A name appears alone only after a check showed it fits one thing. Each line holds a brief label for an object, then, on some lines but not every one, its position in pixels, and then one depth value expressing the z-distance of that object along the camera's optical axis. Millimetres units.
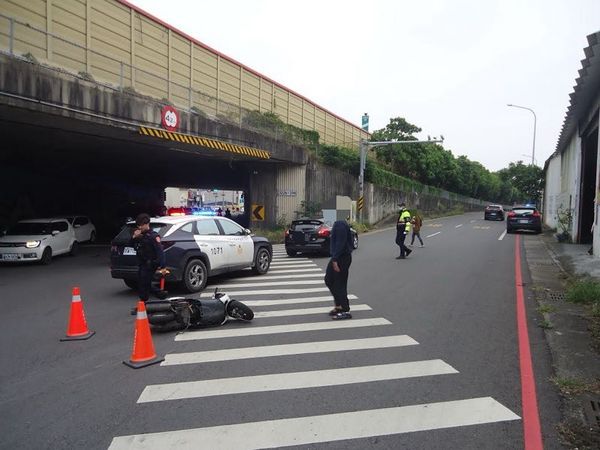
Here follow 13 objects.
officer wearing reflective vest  15586
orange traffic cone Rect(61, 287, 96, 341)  6559
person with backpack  19312
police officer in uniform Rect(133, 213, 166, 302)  7852
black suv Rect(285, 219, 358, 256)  16625
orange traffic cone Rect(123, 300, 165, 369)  5488
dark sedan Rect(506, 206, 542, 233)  27922
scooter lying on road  6723
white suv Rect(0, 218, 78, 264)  14383
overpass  12953
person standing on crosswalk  7543
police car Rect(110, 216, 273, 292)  9453
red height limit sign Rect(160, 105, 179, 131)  16234
